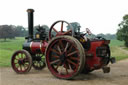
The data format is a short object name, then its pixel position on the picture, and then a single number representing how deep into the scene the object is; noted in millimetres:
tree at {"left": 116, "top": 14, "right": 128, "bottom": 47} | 32031
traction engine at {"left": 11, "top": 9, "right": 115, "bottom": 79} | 5666
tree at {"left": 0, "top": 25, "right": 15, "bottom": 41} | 41469
